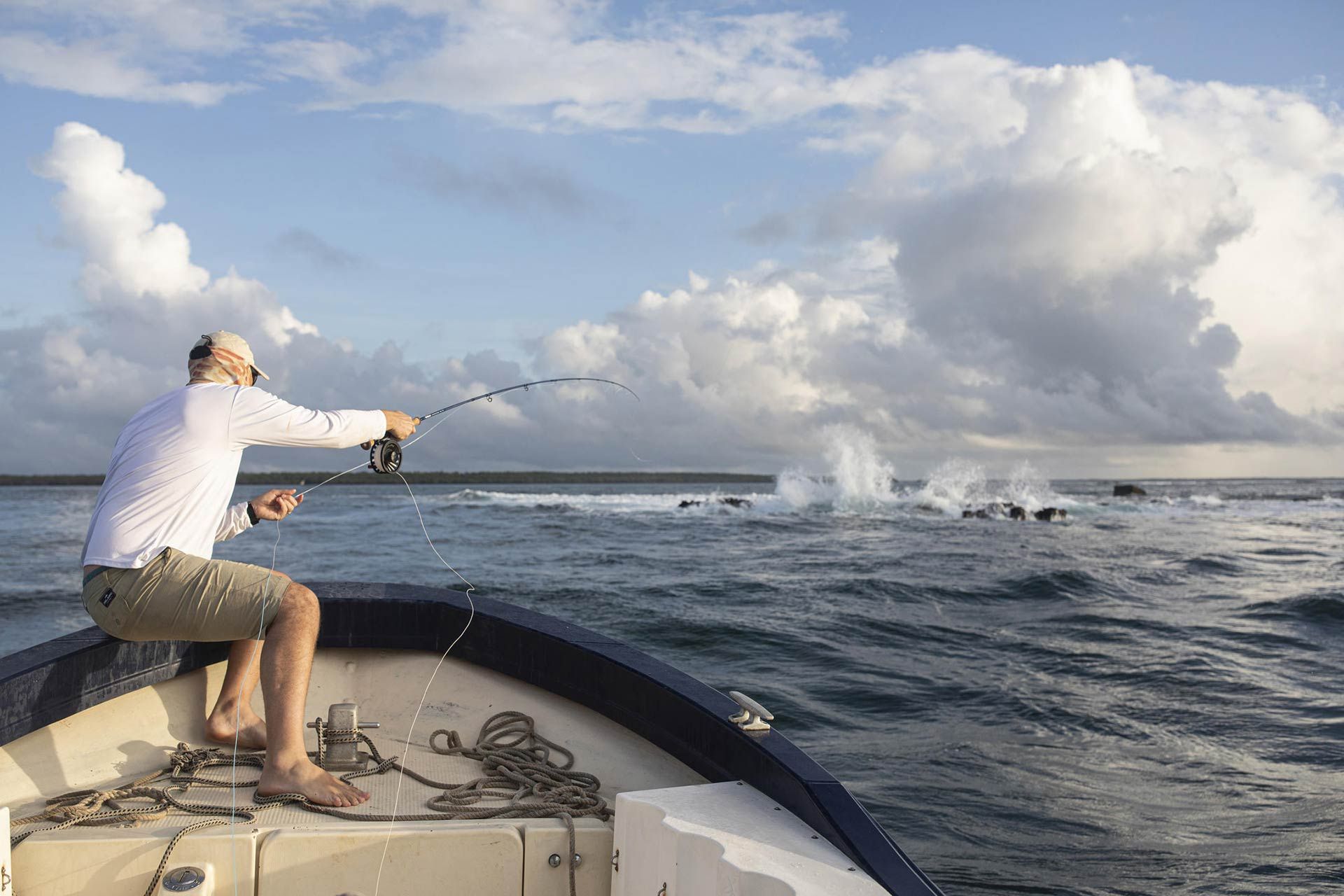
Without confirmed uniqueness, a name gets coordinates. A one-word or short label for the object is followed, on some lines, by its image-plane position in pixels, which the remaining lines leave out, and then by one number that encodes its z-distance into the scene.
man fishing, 2.71
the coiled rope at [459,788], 2.63
